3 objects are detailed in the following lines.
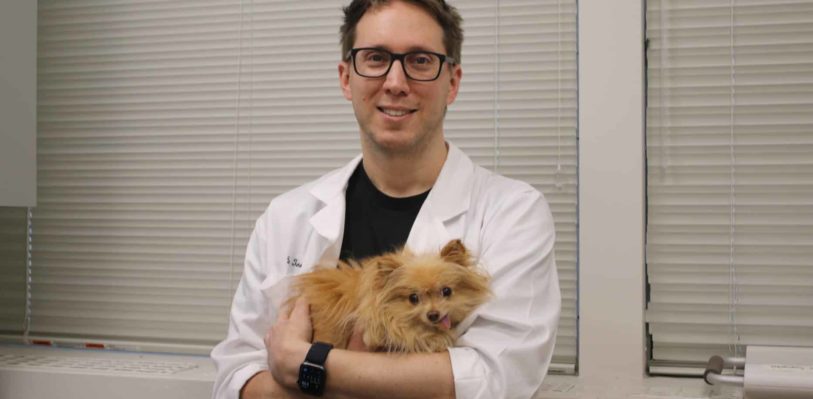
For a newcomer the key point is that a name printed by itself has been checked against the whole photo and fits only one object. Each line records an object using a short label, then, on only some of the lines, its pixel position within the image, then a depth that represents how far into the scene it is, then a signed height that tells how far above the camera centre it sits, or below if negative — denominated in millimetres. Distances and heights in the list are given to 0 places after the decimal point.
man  1429 -69
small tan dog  1377 -185
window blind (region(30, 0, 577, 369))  2273 +234
